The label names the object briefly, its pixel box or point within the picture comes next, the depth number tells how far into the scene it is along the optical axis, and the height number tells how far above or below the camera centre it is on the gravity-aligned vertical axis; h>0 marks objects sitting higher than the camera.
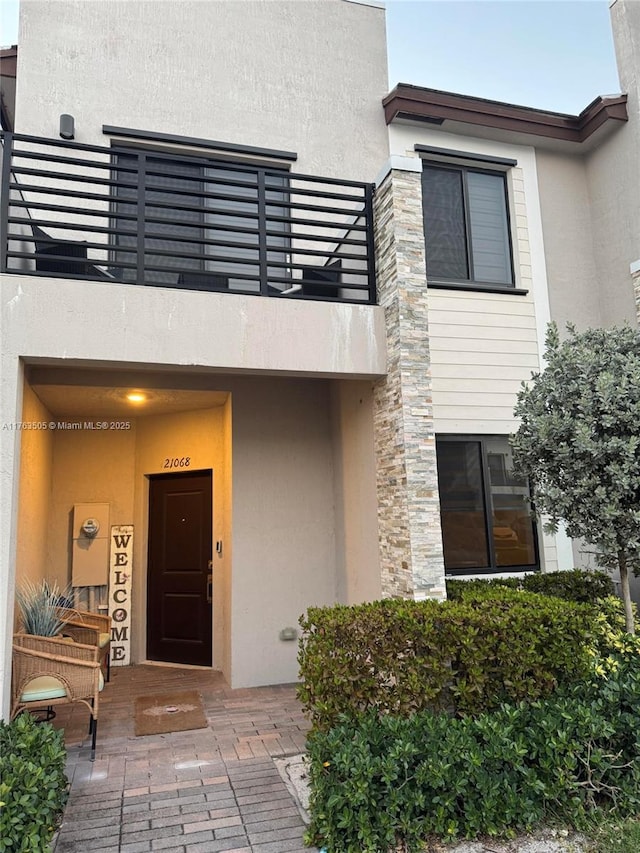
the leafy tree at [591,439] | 4.41 +0.62
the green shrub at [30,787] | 2.95 -1.31
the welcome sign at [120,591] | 7.34 -0.72
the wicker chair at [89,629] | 5.70 -0.92
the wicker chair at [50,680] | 4.45 -1.10
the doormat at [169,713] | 5.20 -1.68
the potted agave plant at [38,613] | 5.05 -0.66
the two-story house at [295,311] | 5.18 +2.09
